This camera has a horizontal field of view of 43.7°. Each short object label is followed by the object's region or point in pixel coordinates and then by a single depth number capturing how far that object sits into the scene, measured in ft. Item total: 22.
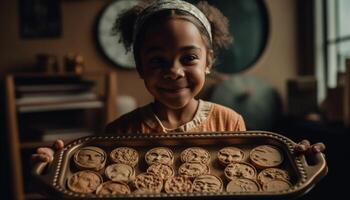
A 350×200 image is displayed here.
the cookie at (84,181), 2.12
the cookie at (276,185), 2.09
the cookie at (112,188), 2.12
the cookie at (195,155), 2.31
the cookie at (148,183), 2.13
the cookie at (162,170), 2.23
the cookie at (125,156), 2.30
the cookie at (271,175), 2.18
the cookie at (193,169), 2.24
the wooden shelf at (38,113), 7.34
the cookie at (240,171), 2.21
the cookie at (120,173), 2.21
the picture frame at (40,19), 8.34
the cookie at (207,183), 2.11
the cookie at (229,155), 2.29
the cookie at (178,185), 2.11
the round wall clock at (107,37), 8.36
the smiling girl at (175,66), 2.39
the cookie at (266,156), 2.28
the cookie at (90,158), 2.27
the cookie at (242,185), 2.11
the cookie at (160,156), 2.30
